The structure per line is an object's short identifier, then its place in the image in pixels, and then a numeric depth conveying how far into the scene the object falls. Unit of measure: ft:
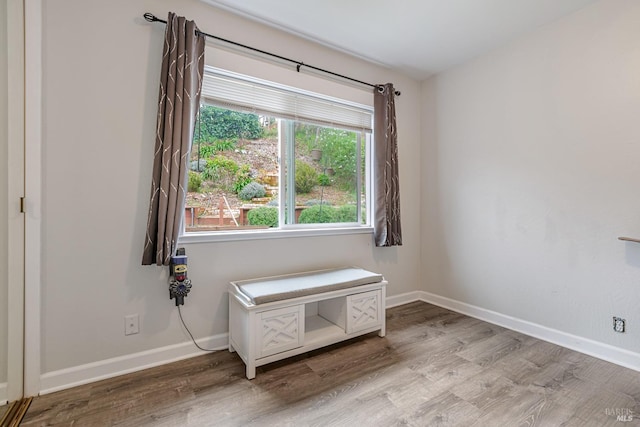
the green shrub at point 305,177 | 8.87
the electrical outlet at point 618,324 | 6.76
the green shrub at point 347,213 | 9.84
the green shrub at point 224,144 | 7.69
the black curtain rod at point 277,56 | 6.37
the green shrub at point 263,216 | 8.18
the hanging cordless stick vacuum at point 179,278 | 6.39
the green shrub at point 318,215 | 9.05
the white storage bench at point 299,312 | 6.24
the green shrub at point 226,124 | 7.51
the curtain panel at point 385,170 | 9.75
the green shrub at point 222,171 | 7.63
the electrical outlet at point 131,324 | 6.34
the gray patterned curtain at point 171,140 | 6.22
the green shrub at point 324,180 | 9.37
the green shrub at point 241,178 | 7.98
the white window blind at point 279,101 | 7.32
